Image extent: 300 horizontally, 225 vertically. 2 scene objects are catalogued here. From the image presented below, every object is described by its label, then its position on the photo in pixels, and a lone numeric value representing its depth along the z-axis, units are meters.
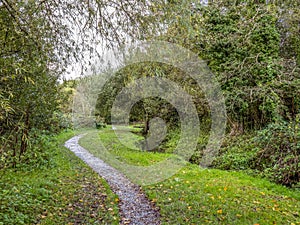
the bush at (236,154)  9.29
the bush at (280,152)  7.38
